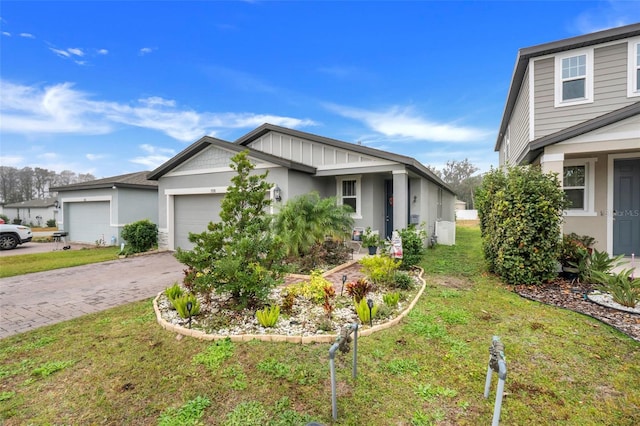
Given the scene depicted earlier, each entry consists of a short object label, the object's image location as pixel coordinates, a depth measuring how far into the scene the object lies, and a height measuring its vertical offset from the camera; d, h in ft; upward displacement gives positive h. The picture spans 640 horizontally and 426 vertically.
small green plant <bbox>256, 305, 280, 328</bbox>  12.48 -4.61
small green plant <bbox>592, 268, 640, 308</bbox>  14.38 -4.09
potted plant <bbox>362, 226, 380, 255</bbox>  29.04 -3.24
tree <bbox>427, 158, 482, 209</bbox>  161.58 +21.12
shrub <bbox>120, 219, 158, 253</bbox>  36.30 -3.30
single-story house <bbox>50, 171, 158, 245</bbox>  42.98 +0.51
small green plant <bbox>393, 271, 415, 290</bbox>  18.31 -4.61
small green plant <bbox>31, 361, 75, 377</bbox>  9.73 -5.41
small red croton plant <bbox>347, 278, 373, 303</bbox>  14.95 -4.20
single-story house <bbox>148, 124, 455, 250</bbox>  29.30 +3.56
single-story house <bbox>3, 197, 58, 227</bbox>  104.17 -0.89
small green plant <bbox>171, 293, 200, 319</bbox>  13.48 -4.53
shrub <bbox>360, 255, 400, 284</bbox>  18.52 -3.80
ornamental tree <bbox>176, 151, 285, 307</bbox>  13.55 -2.01
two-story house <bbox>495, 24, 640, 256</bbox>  22.65 +7.82
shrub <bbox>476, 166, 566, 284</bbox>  18.58 -1.05
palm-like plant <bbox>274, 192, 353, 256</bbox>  24.13 -1.08
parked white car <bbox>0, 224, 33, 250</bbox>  42.14 -3.87
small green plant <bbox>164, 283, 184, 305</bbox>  15.18 -4.40
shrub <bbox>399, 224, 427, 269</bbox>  23.03 -3.10
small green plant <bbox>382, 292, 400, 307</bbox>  14.64 -4.55
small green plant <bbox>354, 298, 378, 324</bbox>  12.85 -4.55
